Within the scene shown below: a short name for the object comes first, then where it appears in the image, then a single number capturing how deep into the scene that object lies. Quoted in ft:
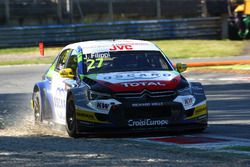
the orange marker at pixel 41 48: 112.10
